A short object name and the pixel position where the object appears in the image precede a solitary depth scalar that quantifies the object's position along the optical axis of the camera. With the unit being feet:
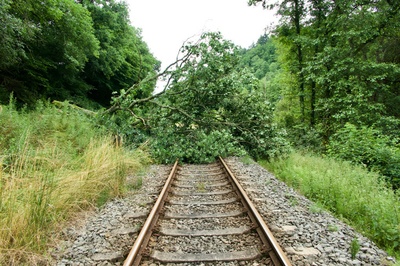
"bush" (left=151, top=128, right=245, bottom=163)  29.20
